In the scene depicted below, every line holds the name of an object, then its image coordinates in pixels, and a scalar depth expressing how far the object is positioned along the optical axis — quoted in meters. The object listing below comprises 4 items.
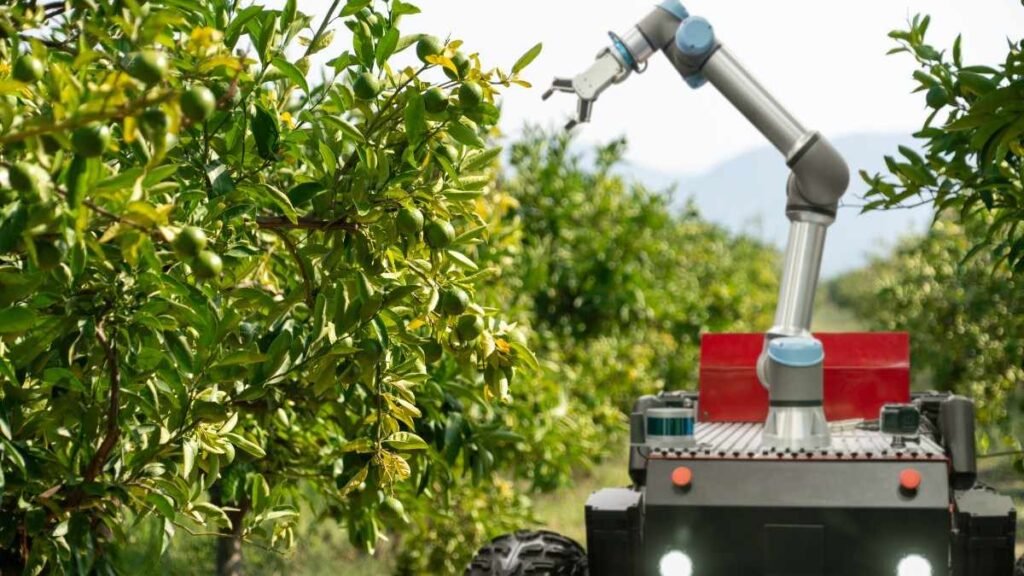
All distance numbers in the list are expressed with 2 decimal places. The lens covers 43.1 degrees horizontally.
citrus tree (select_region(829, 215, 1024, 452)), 11.92
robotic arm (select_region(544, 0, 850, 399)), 4.81
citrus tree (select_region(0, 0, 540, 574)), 2.38
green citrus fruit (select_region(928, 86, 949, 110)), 3.74
